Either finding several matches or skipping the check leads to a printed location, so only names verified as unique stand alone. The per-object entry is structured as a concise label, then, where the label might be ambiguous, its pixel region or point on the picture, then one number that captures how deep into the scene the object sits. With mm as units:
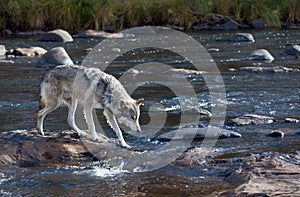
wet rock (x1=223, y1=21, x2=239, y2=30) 26159
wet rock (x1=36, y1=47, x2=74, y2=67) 16856
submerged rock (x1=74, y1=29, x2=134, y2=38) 23492
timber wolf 8125
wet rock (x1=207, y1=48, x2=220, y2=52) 19328
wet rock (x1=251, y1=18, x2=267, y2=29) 26094
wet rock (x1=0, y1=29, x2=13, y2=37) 25108
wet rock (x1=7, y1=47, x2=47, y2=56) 19531
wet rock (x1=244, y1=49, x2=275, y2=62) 17141
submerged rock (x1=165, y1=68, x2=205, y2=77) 15398
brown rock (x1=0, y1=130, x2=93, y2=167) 7723
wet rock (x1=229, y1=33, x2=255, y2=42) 21328
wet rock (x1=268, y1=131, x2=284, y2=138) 8758
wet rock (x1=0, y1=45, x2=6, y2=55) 19720
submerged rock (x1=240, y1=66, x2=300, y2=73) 15055
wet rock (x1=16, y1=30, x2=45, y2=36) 25156
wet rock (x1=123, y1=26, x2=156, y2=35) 24719
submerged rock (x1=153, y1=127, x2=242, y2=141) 8828
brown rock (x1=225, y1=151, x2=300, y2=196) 5953
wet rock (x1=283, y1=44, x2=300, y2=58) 17755
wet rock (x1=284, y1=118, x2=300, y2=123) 9719
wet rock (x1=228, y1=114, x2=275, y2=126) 9713
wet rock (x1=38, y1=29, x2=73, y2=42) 22380
